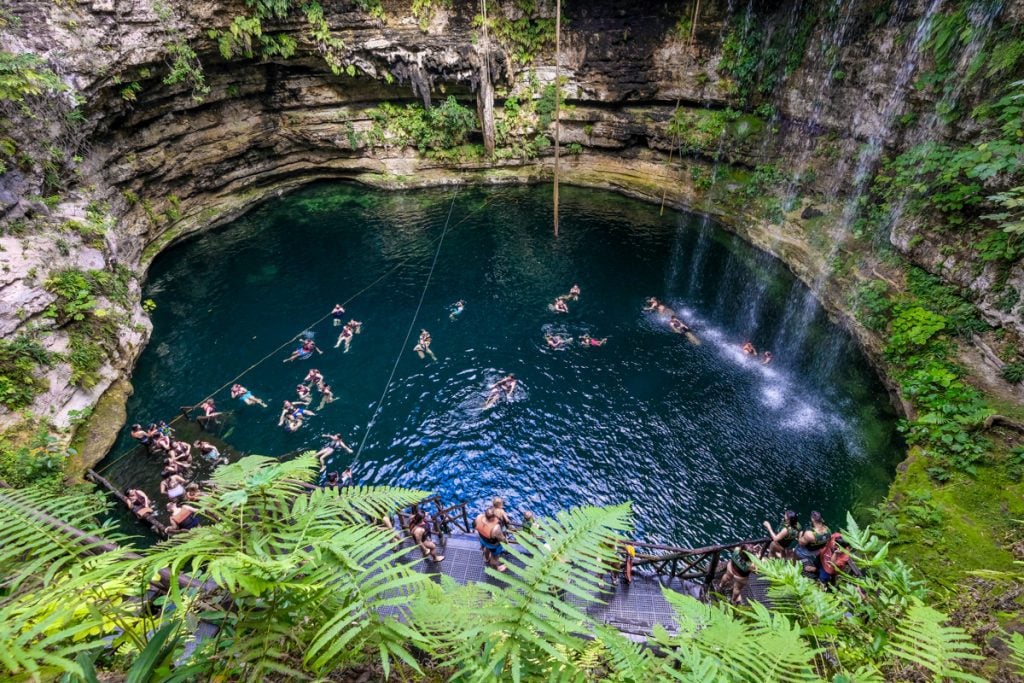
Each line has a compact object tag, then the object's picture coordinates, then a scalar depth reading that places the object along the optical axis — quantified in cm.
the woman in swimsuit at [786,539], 742
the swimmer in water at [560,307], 1638
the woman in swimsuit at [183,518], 838
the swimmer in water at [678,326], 1512
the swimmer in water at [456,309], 1634
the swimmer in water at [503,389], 1313
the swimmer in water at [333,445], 1145
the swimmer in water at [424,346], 1479
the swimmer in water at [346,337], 1522
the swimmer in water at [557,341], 1497
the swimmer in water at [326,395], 1309
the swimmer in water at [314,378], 1359
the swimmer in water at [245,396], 1291
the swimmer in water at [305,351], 1459
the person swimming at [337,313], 1625
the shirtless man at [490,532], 741
